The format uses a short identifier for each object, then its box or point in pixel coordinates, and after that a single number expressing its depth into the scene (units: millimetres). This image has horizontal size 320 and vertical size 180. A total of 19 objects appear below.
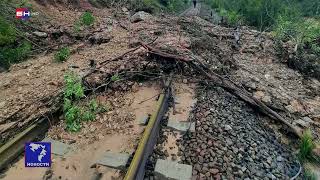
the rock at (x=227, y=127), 2526
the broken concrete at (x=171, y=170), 1916
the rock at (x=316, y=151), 2673
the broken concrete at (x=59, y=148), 2166
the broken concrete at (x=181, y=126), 2442
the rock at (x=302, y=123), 3093
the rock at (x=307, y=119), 3270
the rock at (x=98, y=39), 4467
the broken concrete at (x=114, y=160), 1985
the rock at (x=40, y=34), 4356
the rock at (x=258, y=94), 3406
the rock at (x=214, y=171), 2012
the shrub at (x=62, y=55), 3697
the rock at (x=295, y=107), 3412
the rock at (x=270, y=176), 2115
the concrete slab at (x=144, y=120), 2476
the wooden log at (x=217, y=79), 3103
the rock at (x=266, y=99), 3303
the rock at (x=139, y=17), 5941
